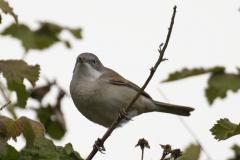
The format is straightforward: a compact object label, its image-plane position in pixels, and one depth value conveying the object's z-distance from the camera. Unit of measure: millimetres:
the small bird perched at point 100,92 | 8812
